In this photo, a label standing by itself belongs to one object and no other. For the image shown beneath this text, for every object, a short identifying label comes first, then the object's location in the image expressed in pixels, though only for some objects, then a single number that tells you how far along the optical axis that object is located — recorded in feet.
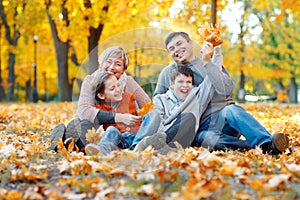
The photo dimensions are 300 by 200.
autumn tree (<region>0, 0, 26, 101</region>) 69.62
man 15.44
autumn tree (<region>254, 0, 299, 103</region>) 86.48
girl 14.94
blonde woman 16.07
